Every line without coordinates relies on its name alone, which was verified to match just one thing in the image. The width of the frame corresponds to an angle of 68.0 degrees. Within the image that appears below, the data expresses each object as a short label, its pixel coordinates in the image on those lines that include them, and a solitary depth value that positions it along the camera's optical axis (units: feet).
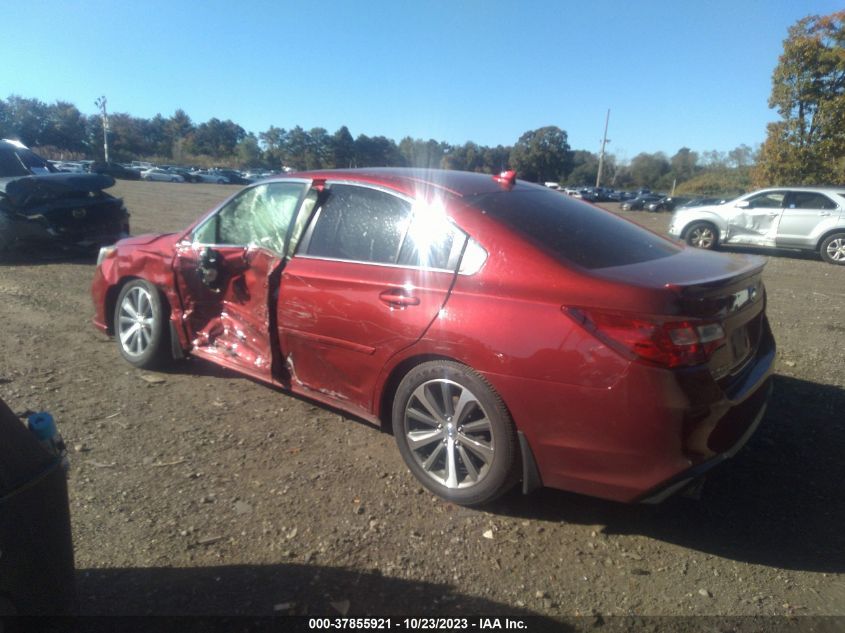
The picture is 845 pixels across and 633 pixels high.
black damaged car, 28.60
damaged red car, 8.50
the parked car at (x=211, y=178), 195.56
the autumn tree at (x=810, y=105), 69.00
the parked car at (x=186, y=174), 195.21
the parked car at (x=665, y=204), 150.71
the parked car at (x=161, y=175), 185.20
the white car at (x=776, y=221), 42.32
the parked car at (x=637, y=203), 153.58
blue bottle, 6.50
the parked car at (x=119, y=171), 158.71
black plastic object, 5.88
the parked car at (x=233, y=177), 199.21
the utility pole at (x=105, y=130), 239.30
